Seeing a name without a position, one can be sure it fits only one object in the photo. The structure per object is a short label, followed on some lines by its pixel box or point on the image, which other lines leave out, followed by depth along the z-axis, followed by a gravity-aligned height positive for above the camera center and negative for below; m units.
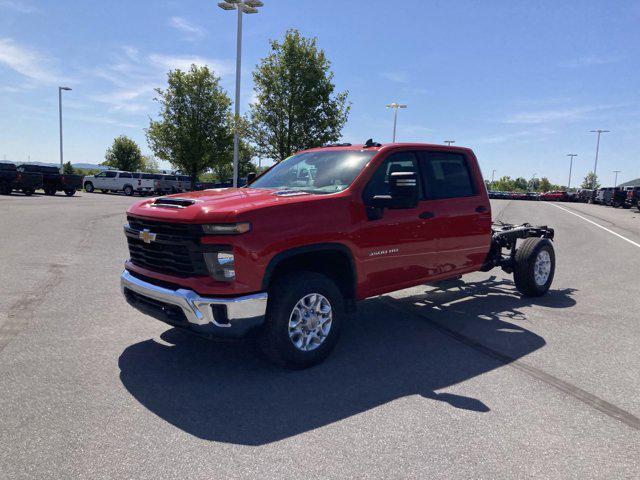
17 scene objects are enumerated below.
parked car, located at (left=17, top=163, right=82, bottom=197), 30.13 -0.35
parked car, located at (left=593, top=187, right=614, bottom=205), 48.28 +0.67
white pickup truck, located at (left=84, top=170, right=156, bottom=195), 39.97 -0.30
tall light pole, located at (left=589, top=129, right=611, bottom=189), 88.50 +12.62
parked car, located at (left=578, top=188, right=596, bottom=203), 58.66 +0.72
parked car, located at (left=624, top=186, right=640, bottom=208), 39.34 +0.57
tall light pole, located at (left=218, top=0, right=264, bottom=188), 22.27 +8.08
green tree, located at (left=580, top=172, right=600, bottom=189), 129.64 +5.38
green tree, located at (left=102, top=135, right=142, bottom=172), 68.31 +3.37
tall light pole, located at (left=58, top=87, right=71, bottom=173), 47.21 +7.61
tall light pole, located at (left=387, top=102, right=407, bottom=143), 52.93 +9.04
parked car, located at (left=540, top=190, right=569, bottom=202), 69.69 +0.40
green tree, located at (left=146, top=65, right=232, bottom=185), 40.56 +4.86
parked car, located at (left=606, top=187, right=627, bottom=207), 44.55 +0.50
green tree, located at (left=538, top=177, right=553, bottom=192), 142.86 +4.00
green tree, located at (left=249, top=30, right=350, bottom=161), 25.25 +4.27
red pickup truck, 3.67 -0.49
